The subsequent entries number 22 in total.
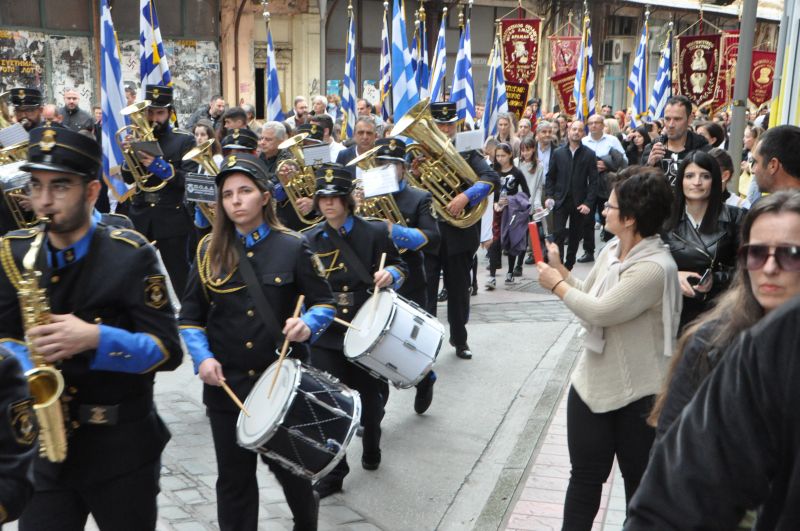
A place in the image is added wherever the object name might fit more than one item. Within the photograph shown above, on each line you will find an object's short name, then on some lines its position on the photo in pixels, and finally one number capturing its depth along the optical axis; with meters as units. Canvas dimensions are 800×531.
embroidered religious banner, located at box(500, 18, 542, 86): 18.97
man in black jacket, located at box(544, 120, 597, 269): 13.16
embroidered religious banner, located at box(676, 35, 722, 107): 14.78
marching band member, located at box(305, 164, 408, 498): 5.74
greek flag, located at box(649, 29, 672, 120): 17.73
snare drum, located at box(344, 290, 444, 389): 5.44
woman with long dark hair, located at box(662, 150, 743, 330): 4.89
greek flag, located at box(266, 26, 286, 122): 14.27
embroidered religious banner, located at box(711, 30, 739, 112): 18.52
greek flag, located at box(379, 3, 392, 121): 16.64
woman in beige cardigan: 4.13
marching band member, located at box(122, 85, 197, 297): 8.75
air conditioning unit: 37.53
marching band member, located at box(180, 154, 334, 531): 4.29
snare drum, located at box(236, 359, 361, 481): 4.02
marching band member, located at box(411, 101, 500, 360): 8.48
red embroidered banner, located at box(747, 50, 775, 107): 21.05
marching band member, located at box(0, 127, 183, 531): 3.36
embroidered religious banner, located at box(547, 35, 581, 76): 20.30
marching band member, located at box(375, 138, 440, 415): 6.98
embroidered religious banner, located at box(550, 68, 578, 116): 19.94
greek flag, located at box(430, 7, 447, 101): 14.34
